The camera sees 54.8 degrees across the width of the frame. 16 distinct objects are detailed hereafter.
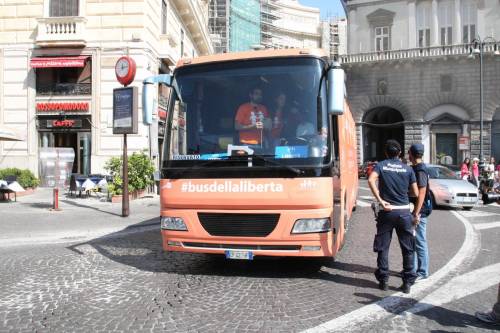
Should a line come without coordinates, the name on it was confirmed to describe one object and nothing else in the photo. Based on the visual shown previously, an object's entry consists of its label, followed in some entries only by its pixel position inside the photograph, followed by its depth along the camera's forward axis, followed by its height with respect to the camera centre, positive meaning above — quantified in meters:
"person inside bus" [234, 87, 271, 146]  6.01 +0.58
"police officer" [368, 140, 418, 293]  5.62 -0.60
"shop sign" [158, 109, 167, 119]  21.47 +2.44
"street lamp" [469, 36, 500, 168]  28.63 +7.96
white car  14.68 -0.83
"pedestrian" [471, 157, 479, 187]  21.01 -0.32
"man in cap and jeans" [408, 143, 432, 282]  5.87 -0.52
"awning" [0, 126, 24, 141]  15.29 +1.06
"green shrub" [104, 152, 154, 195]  16.89 -0.11
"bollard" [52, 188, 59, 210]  13.55 -0.93
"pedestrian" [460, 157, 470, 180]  21.36 -0.23
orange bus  5.76 +0.13
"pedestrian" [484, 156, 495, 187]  21.46 -0.24
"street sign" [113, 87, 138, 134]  12.75 +1.53
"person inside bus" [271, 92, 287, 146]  5.96 +0.62
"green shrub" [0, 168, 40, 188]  17.83 -0.30
